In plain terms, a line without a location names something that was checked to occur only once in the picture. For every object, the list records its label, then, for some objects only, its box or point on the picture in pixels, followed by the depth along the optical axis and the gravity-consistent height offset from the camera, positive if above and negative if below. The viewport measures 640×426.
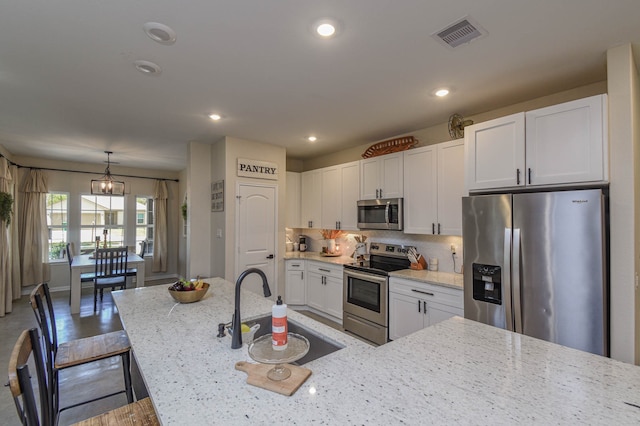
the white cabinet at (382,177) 3.67 +0.53
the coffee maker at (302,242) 5.28 -0.46
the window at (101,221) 6.25 -0.08
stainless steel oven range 3.39 -0.91
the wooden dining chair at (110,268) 4.70 -0.84
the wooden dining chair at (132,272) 5.10 -0.95
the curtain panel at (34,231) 5.43 -0.26
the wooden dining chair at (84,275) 4.80 -0.96
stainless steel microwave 3.62 +0.04
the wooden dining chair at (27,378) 0.96 -0.55
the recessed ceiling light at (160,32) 1.75 +1.12
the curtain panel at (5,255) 4.26 -0.57
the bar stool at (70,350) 1.65 -0.83
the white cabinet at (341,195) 4.25 +0.33
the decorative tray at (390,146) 3.71 +0.93
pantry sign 4.17 +0.71
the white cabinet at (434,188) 3.11 +0.32
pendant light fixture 4.92 +0.52
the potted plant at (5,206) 4.15 +0.15
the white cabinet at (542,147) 2.02 +0.54
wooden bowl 2.14 -0.57
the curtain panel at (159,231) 6.80 -0.32
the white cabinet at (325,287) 4.09 -1.02
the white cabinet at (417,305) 2.83 -0.88
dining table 4.50 -0.84
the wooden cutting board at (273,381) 1.06 -0.61
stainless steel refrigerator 1.91 -0.34
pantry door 4.17 -0.20
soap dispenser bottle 1.13 -0.42
